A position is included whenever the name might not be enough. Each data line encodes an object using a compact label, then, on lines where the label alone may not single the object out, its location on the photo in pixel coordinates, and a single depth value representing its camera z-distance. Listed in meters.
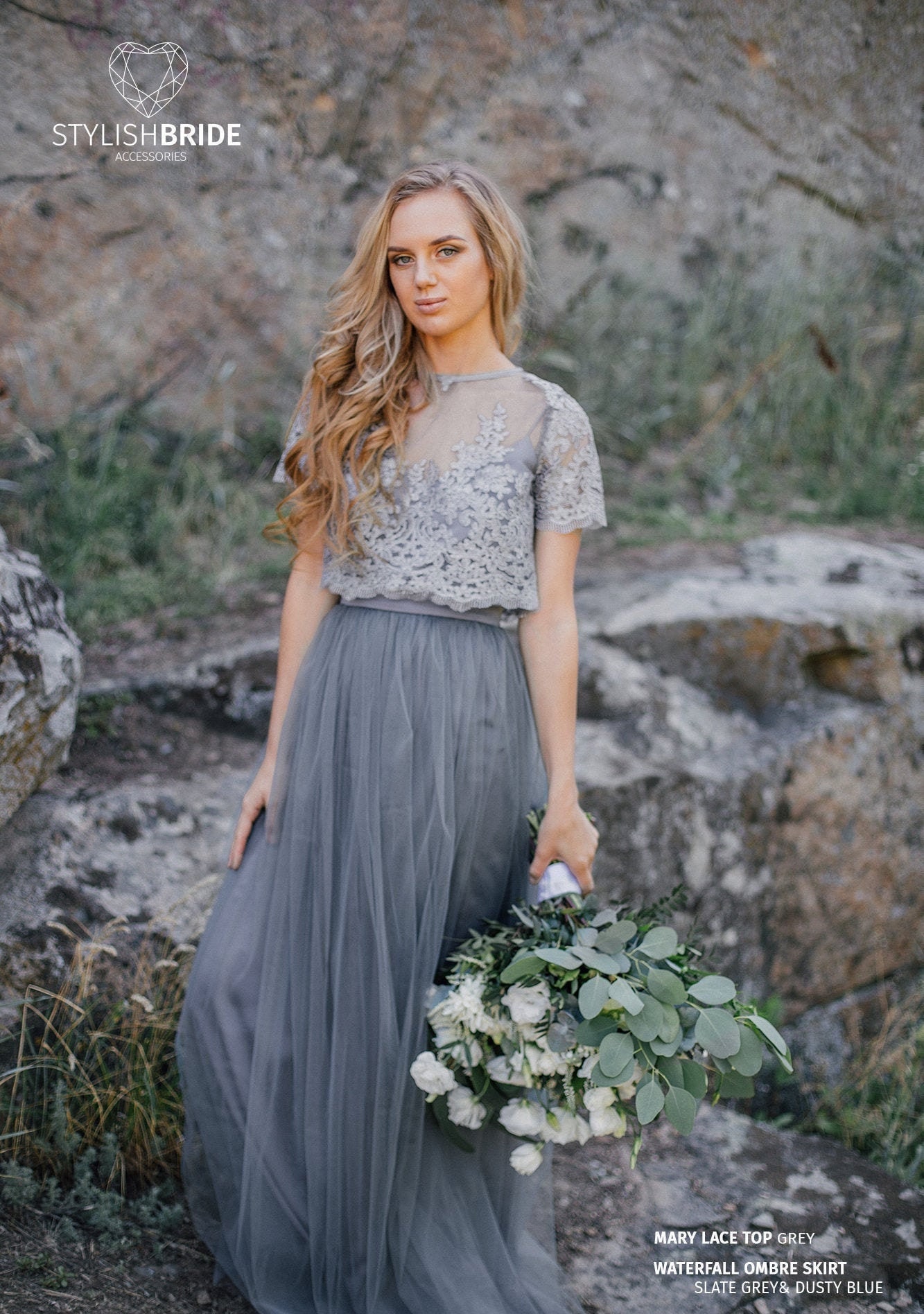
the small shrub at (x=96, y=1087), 2.06
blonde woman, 1.83
